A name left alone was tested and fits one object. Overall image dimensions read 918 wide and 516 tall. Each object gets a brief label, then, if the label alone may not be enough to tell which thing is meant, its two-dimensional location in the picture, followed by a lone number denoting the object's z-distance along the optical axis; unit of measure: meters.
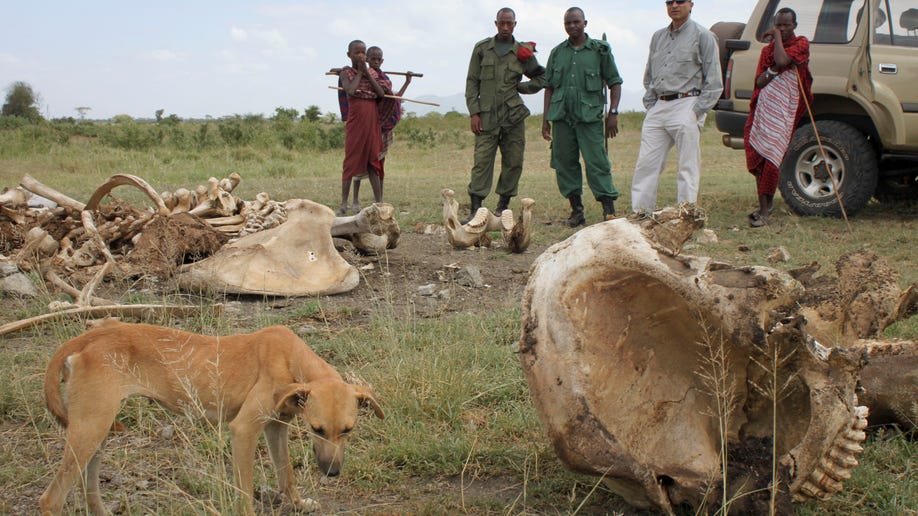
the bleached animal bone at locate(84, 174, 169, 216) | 5.33
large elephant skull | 2.27
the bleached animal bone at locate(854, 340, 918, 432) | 2.99
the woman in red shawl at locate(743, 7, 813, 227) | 7.44
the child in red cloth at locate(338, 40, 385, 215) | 9.23
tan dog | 2.32
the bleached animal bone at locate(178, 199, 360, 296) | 4.98
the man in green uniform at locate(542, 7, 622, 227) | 7.90
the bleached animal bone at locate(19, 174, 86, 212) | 5.62
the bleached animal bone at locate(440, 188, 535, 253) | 6.52
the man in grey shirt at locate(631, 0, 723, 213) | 7.15
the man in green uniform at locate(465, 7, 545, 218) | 8.58
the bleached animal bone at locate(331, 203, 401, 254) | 5.79
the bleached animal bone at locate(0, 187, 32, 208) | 5.67
